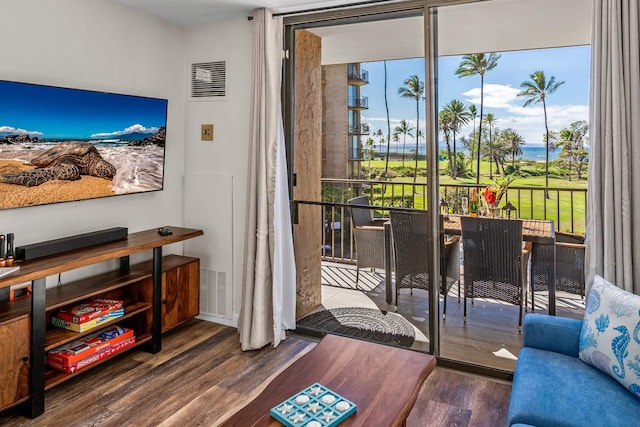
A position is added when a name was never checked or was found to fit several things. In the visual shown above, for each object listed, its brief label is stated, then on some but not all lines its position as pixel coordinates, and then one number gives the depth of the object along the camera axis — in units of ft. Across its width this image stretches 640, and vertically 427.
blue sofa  5.65
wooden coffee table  5.46
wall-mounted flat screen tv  8.31
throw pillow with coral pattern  6.18
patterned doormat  10.76
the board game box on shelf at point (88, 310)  8.96
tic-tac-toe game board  5.23
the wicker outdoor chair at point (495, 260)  9.46
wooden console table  7.66
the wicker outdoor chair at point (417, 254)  10.09
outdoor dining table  9.19
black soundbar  8.34
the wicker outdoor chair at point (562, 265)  8.99
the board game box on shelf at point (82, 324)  8.92
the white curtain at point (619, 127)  7.75
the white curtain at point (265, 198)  10.85
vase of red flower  9.51
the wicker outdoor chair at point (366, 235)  10.90
